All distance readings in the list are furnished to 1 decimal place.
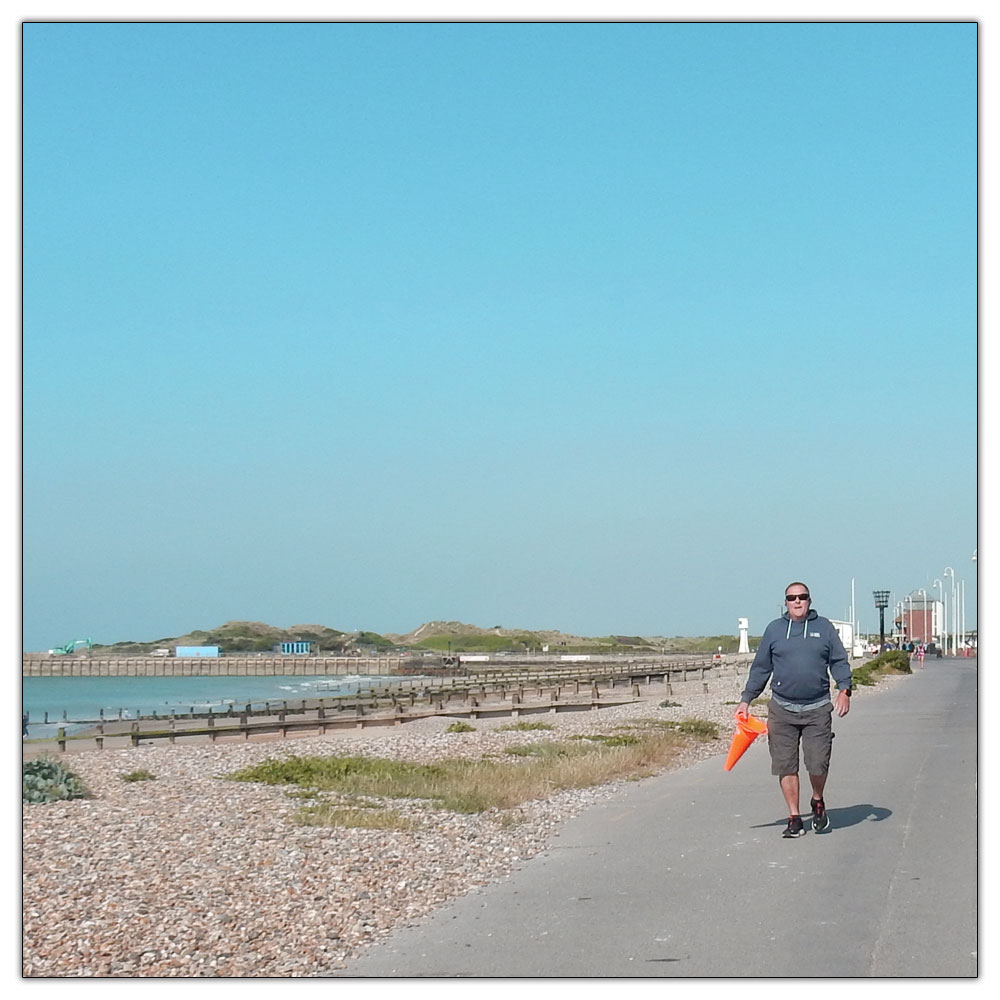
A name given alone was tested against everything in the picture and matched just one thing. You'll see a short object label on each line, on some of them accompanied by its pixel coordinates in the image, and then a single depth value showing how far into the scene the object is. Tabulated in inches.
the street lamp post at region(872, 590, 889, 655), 3516.2
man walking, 425.1
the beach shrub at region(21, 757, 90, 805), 537.6
